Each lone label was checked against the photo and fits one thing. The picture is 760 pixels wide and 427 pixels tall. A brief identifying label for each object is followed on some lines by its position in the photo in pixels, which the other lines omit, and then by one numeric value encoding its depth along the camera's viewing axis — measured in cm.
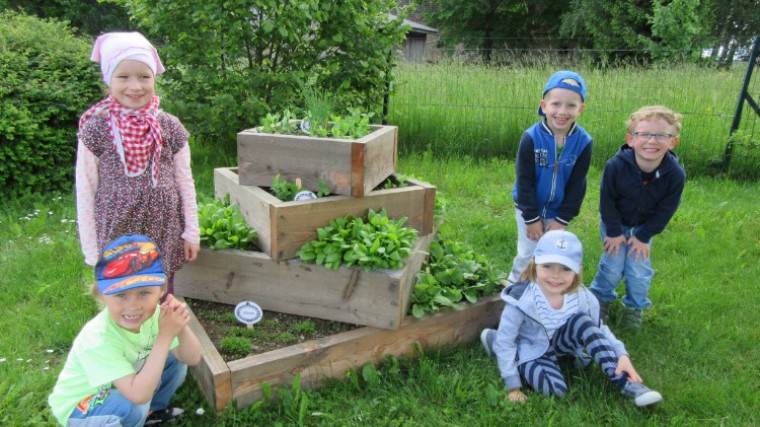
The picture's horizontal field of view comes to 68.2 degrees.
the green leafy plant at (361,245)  291
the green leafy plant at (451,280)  310
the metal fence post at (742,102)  659
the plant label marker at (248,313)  290
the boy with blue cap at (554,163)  328
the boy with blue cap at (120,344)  208
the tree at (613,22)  2392
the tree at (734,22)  2528
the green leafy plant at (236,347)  281
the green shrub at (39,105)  530
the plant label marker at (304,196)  308
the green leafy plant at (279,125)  340
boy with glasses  318
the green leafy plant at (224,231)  318
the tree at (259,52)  544
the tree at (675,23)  1495
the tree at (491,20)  3456
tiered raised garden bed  281
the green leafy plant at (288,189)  314
